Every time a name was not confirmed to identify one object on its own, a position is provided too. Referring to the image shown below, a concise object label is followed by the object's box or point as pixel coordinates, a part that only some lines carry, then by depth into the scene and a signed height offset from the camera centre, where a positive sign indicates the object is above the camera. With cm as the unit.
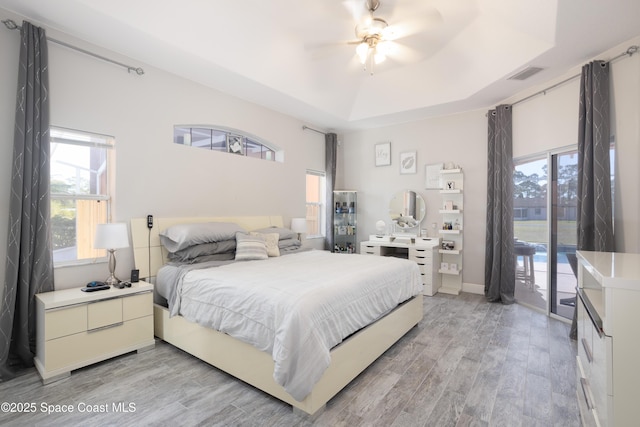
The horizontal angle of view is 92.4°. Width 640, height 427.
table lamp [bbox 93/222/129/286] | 260 -21
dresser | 123 -56
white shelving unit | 479 -27
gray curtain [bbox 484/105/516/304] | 425 +3
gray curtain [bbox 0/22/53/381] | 238 +0
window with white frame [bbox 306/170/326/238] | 584 +17
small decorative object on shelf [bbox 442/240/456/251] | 479 -52
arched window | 374 +96
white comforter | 181 -66
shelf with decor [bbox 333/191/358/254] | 585 -17
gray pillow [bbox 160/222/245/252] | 311 -24
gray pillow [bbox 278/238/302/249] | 404 -42
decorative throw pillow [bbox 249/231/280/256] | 365 -36
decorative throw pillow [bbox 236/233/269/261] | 333 -40
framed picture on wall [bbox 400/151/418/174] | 531 +88
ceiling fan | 301 +183
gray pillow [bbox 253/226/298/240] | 414 -27
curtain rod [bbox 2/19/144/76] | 245 +148
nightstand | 228 -93
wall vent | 341 +159
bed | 195 -101
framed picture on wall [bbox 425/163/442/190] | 510 +60
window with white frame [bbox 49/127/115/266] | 278 +20
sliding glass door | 357 -23
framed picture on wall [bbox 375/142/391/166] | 558 +107
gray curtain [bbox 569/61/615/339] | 287 +47
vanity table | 462 -64
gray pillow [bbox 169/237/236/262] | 312 -40
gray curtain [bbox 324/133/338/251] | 580 +59
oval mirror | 526 +5
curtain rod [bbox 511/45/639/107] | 277 +148
